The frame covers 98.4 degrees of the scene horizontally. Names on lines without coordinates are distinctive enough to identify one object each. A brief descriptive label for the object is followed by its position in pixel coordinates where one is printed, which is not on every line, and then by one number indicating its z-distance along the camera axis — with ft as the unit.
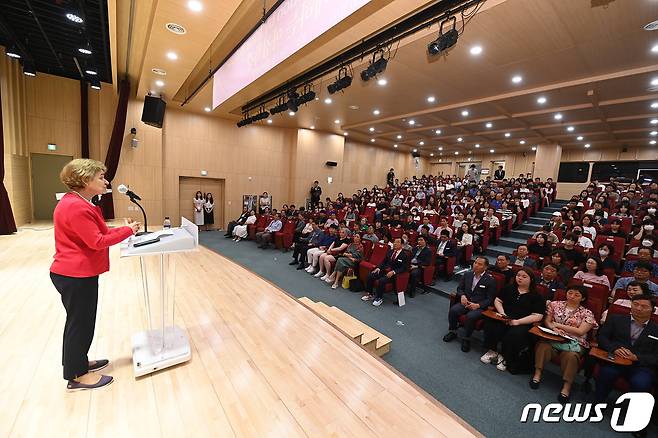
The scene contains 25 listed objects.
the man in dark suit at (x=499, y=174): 49.60
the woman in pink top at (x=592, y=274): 11.89
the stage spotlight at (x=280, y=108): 23.04
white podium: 6.00
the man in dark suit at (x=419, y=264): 15.34
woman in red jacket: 5.10
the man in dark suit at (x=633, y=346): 7.25
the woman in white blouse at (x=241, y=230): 28.55
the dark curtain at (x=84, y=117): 25.09
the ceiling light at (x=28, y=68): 19.52
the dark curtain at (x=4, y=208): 18.33
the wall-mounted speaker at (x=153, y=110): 23.24
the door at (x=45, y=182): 25.55
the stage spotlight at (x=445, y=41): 11.38
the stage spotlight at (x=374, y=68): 14.56
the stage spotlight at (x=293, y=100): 21.26
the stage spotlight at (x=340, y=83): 16.99
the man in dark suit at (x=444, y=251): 17.06
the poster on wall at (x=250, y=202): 36.09
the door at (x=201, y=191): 32.19
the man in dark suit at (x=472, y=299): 10.50
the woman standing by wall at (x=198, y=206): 32.50
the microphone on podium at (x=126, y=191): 6.23
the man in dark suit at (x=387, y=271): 14.33
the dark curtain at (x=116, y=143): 24.63
